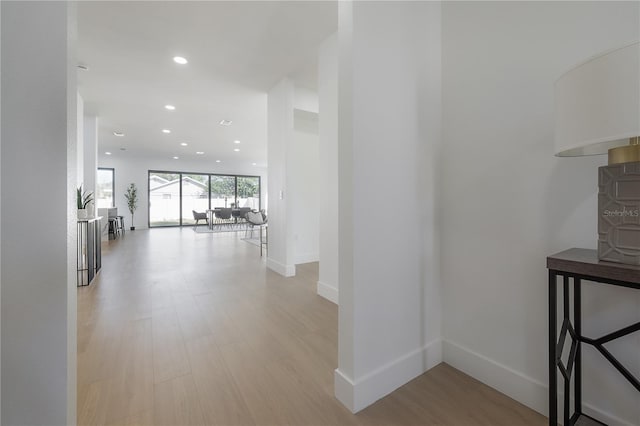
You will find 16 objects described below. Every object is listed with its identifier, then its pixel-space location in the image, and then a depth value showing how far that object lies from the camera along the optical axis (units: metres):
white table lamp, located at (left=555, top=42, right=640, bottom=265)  0.75
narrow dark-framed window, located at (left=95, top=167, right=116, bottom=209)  9.59
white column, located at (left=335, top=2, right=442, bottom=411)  1.29
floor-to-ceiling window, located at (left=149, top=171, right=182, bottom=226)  10.58
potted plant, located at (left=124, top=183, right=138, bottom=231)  9.88
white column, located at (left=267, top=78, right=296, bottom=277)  3.62
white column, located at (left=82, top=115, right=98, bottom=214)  5.13
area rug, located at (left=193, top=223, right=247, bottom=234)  9.11
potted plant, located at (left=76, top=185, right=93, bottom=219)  3.19
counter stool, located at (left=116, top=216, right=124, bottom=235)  8.47
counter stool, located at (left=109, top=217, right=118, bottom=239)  7.20
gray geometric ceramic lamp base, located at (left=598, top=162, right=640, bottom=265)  0.87
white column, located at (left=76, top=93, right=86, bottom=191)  4.18
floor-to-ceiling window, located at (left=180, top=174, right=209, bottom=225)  11.22
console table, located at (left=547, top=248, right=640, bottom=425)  0.86
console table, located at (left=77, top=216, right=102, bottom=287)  3.16
